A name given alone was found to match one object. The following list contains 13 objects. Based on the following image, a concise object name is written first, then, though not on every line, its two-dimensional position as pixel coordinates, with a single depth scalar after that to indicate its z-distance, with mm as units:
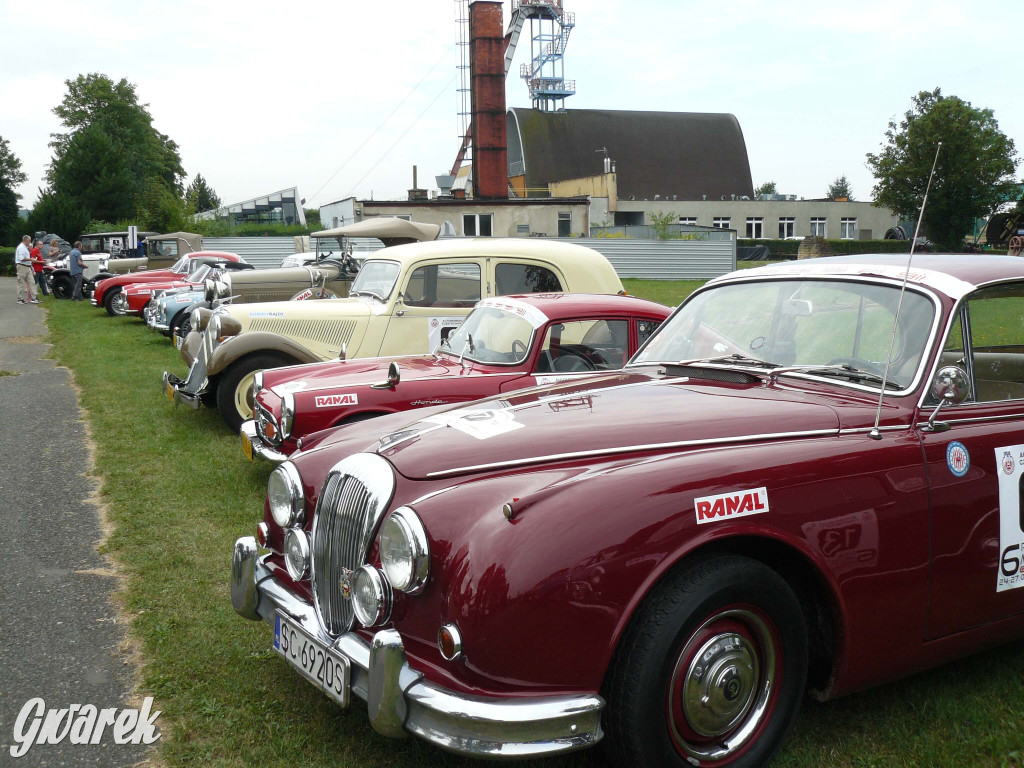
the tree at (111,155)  49312
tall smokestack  41750
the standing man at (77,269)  24797
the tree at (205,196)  88562
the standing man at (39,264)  25922
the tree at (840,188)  128262
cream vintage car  7816
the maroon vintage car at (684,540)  2357
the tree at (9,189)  53675
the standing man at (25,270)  23344
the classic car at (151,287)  18016
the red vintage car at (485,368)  5684
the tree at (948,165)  41438
